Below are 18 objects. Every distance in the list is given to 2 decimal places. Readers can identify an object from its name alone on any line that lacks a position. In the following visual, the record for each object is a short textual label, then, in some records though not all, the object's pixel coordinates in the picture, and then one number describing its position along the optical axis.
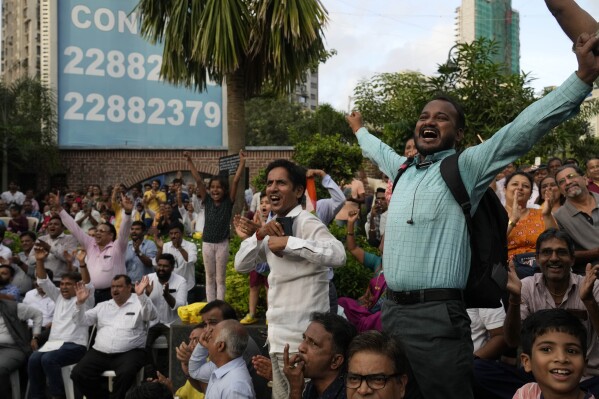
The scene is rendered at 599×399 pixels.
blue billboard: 23.39
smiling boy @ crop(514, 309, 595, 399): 3.46
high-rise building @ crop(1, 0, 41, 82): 56.56
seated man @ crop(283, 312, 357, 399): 4.16
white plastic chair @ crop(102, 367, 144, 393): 7.66
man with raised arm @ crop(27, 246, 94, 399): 8.02
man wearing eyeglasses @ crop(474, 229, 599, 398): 4.38
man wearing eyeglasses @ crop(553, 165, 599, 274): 5.67
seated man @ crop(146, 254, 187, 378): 8.38
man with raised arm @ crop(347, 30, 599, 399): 3.15
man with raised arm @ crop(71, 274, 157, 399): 7.63
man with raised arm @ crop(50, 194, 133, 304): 9.26
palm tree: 10.61
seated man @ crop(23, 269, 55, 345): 9.04
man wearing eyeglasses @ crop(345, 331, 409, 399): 3.30
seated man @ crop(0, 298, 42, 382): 8.16
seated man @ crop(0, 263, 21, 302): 9.32
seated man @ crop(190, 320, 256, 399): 5.12
